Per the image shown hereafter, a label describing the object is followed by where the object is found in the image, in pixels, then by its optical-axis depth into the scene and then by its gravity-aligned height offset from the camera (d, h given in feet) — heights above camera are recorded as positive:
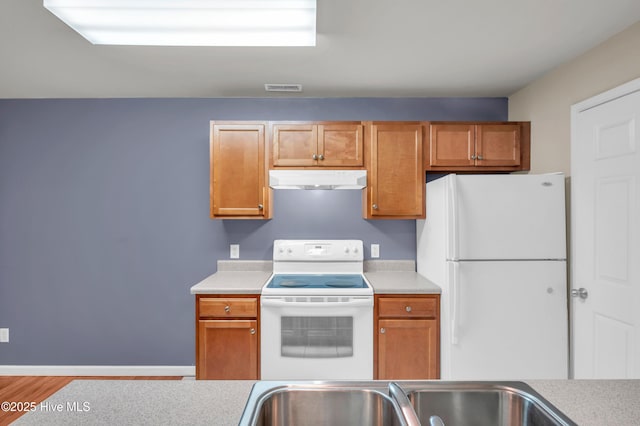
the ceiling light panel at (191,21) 5.63 +3.29
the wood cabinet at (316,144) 9.07 +1.78
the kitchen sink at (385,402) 3.21 -1.70
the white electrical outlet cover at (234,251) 10.30 -1.05
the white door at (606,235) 6.27 -0.39
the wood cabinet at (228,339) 8.05 -2.79
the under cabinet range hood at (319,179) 8.71 +0.87
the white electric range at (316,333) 7.90 -2.63
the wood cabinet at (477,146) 9.09 +1.73
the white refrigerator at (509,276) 7.47 -1.28
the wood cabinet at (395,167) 9.07 +1.19
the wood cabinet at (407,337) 8.08 -2.76
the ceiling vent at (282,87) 9.27 +3.32
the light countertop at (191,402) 2.84 -1.62
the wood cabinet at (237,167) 9.09 +1.19
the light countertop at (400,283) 8.13 -1.66
